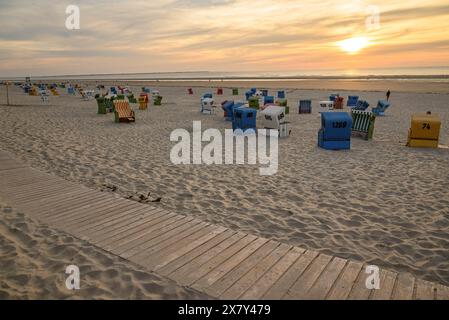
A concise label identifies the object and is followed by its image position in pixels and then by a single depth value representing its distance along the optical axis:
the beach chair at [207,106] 21.16
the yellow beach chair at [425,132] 11.73
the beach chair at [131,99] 28.55
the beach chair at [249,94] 31.95
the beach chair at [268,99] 24.14
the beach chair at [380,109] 20.96
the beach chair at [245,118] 14.35
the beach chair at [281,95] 35.22
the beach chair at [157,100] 26.71
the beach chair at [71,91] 40.55
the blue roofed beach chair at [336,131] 11.53
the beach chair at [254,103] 21.23
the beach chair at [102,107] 20.68
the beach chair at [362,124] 13.30
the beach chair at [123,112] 17.23
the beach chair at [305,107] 22.29
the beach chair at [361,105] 21.06
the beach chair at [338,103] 25.89
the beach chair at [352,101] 26.78
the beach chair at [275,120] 13.81
